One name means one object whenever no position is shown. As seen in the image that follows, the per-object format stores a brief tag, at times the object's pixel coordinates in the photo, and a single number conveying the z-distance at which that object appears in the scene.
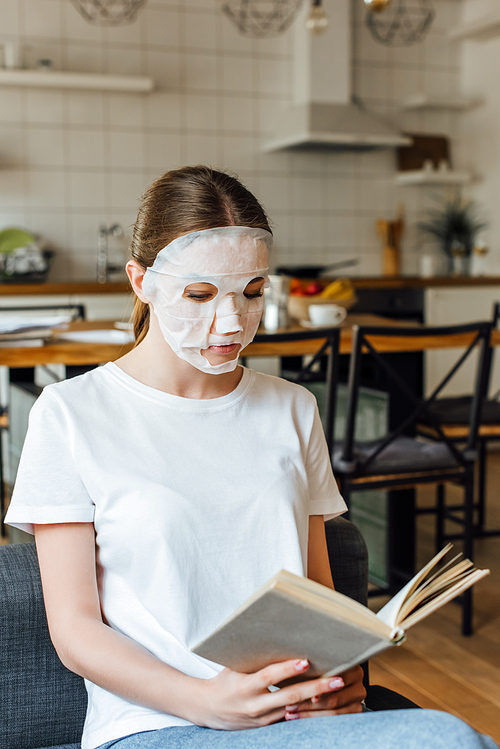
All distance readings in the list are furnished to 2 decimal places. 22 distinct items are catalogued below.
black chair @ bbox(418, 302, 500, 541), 2.41
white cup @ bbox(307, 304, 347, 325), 2.52
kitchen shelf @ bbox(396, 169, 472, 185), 4.84
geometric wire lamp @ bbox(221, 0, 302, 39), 4.51
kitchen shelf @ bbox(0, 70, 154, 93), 4.02
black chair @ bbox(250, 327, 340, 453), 1.94
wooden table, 1.95
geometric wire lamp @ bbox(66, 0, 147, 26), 4.16
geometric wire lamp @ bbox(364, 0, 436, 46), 4.84
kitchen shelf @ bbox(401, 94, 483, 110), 4.79
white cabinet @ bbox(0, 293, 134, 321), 3.66
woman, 0.83
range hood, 4.46
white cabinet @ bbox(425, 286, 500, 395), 4.32
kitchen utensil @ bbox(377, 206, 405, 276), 4.97
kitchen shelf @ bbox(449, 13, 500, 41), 4.43
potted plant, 5.02
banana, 2.72
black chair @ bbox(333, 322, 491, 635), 2.06
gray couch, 1.00
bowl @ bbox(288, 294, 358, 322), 2.64
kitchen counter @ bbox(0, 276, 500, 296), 3.70
